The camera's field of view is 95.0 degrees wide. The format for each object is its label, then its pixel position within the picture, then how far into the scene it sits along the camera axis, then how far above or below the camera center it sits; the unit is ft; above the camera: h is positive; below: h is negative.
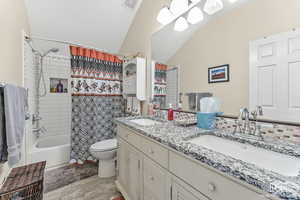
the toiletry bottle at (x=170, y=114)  5.30 -0.59
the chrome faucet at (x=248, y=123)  3.02 -0.55
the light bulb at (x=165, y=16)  5.44 +3.35
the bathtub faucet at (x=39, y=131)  8.08 -1.96
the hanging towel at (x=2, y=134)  3.13 -0.80
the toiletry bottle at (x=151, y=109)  6.46 -0.46
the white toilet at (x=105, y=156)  6.01 -2.51
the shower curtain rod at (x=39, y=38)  6.65 +3.10
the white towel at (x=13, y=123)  3.15 -0.57
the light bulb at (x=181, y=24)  4.98 +2.80
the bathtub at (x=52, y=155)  6.81 -2.87
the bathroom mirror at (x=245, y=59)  2.67 +1.00
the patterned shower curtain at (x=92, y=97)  7.18 +0.11
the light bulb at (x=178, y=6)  4.92 +3.42
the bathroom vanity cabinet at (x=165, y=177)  1.78 -1.41
